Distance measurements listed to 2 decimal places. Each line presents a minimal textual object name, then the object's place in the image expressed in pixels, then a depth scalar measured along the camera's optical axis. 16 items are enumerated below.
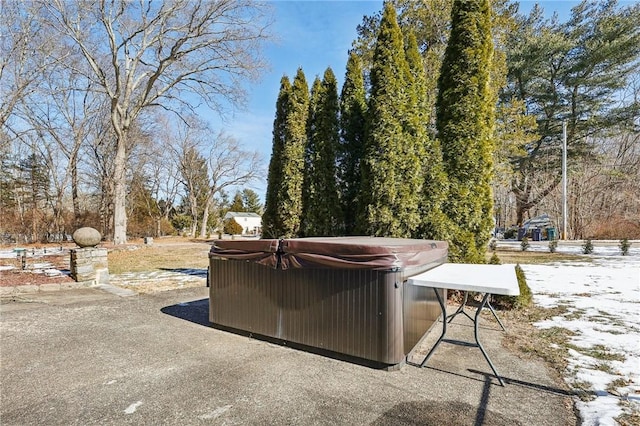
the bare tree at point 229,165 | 26.58
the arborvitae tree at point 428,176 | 5.55
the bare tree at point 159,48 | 12.80
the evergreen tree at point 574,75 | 15.50
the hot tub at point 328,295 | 2.81
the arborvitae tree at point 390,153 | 5.54
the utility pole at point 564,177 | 15.48
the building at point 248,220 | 43.03
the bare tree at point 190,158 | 25.17
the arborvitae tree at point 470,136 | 5.56
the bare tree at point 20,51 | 11.83
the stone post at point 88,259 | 6.40
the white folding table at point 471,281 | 2.56
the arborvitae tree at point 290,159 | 6.68
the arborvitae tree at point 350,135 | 6.55
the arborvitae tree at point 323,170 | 6.47
